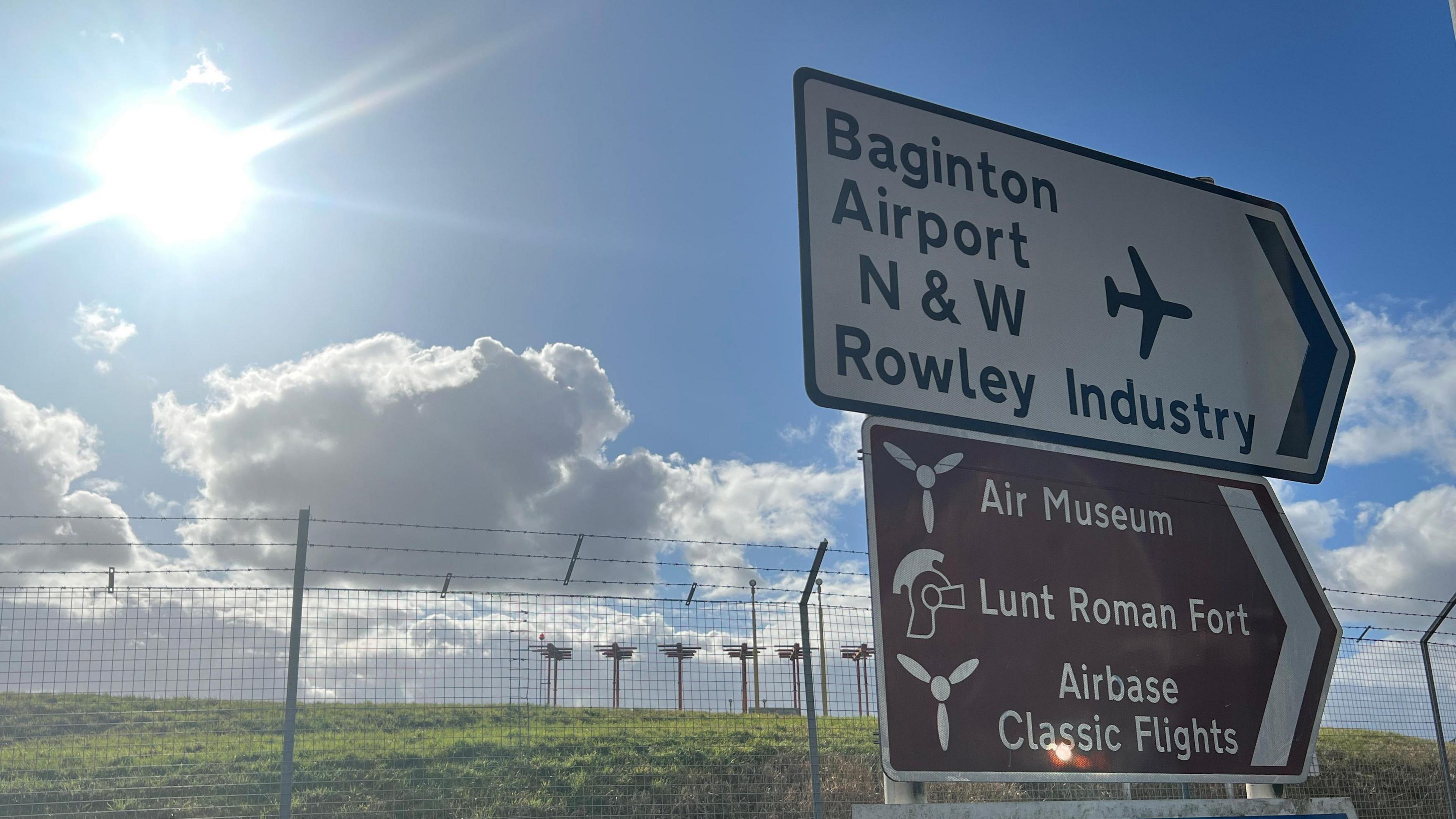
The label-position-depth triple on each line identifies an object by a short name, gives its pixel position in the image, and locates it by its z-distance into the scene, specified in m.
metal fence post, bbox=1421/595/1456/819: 9.73
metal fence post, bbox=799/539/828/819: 6.86
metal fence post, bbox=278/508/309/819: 6.47
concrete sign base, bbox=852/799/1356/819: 1.72
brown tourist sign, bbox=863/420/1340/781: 1.83
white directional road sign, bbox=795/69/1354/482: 2.07
